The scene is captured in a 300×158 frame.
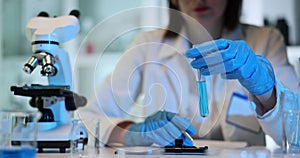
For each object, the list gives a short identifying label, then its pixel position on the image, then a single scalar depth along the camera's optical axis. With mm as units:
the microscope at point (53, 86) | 917
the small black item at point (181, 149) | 866
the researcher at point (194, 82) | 929
